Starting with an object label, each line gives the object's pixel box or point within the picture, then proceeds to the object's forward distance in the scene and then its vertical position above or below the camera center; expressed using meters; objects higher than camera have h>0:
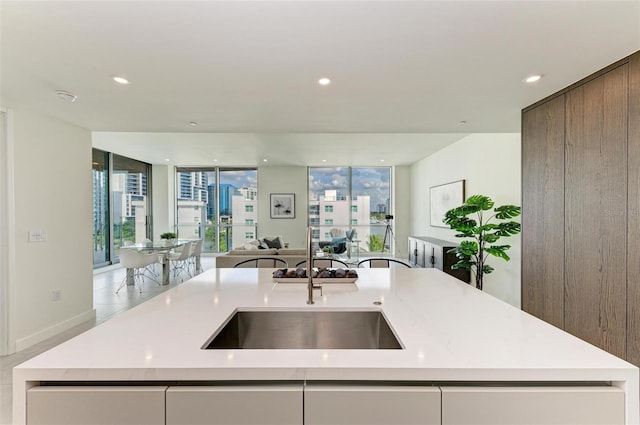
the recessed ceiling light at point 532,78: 2.34 +1.01
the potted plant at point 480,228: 3.79 -0.22
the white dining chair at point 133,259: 5.32 -0.82
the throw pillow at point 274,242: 7.85 -0.79
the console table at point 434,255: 5.42 -0.86
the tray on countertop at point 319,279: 2.06 -0.46
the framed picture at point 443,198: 5.77 +0.25
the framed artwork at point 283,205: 9.19 +0.17
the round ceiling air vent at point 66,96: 2.60 +0.98
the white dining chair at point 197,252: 6.82 -0.91
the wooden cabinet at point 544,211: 2.73 -0.01
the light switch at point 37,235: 3.23 -0.25
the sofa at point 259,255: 5.00 -0.74
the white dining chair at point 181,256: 6.28 -0.93
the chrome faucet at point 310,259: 1.62 -0.26
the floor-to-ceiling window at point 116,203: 7.14 +0.20
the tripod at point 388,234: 9.19 -0.69
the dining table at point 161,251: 5.59 -0.74
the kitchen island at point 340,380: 0.94 -0.53
